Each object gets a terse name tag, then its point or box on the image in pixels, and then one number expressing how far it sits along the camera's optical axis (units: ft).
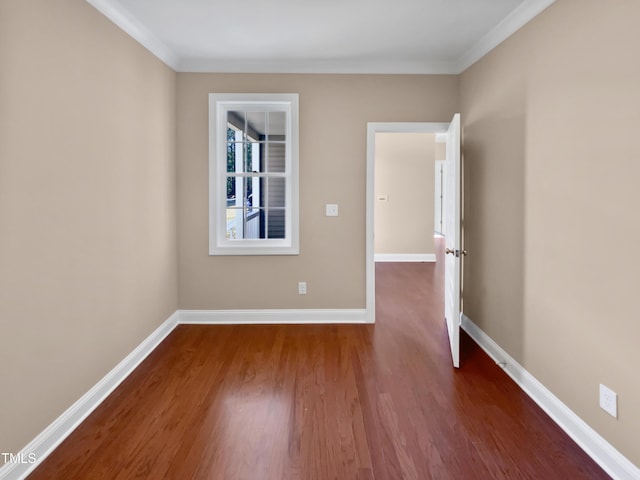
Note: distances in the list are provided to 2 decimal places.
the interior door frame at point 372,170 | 12.91
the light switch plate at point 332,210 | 13.16
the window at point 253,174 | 12.92
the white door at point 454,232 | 9.89
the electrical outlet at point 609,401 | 6.15
